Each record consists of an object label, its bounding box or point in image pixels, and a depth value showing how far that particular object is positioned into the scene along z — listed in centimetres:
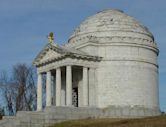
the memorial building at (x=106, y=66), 5249
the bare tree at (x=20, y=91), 7138
